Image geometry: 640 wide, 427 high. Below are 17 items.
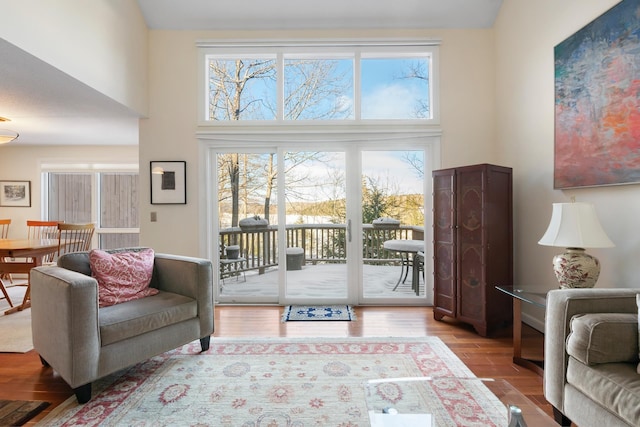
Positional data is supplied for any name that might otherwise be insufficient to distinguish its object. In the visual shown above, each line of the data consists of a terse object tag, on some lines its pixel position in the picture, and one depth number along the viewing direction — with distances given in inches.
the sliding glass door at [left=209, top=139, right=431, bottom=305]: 146.9
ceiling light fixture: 136.5
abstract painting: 78.8
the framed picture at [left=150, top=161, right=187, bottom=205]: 143.7
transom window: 143.9
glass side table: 87.6
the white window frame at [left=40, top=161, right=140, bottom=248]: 206.5
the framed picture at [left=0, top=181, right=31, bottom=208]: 203.2
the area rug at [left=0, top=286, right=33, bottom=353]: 102.0
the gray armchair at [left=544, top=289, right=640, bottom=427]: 51.8
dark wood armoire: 112.5
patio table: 146.8
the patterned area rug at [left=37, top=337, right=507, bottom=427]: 57.7
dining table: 130.8
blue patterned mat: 129.4
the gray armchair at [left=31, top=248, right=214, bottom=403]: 71.4
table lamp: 78.2
